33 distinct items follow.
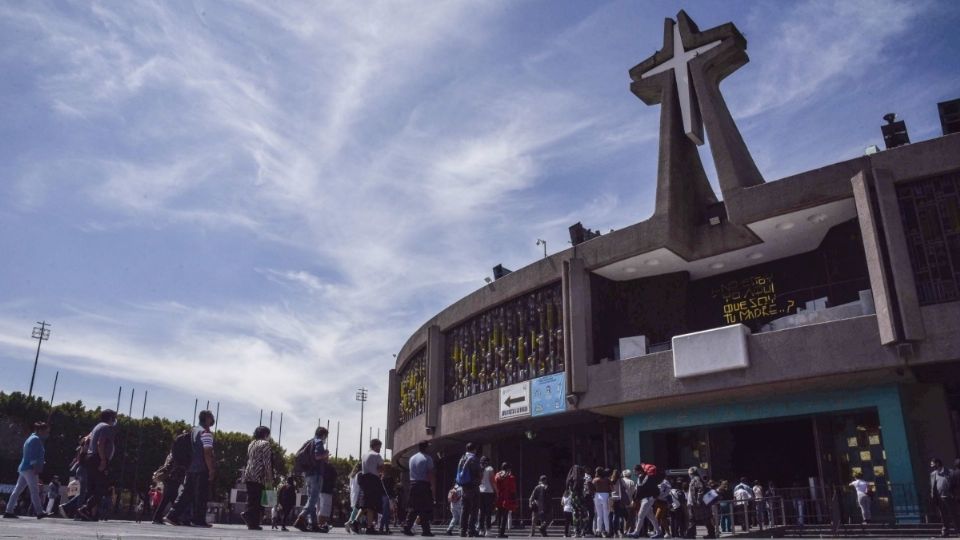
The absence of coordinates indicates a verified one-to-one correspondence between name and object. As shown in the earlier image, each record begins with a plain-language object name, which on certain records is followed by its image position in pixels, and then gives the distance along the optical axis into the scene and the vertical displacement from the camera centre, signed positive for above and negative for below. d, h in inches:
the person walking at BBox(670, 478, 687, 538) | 616.1 -9.6
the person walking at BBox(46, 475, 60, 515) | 763.0 +11.6
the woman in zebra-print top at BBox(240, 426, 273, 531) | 454.3 +17.4
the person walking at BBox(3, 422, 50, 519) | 454.6 +20.1
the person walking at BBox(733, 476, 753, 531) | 681.0 +4.0
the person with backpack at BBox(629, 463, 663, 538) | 591.2 +6.4
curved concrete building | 702.5 +194.8
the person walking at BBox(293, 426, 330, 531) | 498.0 +24.7
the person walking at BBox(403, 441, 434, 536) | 468.4 +9.9
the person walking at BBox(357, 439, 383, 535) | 481.7 +12.7
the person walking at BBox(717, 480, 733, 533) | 727.1 -10.8
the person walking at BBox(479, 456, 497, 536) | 546.6 +5.8
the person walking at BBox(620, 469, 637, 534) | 633.0 +0.1
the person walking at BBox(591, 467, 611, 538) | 621.6 +1.7
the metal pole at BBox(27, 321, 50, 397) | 2888.8 +658.7
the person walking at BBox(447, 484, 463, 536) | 719.8 -1.1
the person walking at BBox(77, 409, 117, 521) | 454.0 +25.6
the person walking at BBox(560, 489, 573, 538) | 721.6 -8.6
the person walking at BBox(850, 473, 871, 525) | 709.9 +6.1
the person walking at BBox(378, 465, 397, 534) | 587.6 +9.2
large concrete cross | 880.9 +489.5
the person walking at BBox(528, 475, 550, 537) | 721.6 +0.0
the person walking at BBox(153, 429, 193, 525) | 442.3 +19.2
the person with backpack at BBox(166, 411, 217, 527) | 436.8 +16.0
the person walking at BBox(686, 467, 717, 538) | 634.8 -2.3
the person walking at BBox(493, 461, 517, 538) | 639.1 +10.3
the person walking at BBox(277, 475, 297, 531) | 615.2 +4.6
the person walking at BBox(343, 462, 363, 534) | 510.0 -9.8
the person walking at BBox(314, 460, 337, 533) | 516.4 +1.9
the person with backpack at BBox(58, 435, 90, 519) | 452.8 +12.9
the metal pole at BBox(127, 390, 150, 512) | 2020.2 +95.0
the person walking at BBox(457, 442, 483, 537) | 500.4 +14.5
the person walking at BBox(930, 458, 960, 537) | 574.9 +4.3
